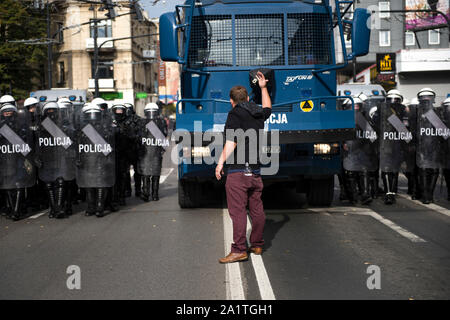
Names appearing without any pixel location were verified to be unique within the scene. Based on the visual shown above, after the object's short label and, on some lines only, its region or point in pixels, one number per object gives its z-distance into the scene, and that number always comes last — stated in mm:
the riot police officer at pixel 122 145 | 12000
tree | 37938
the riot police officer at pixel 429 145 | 10984
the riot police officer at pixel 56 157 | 10336
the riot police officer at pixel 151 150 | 12594
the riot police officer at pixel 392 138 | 11211
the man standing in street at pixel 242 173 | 6555
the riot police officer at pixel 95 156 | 10312
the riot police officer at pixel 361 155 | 11172
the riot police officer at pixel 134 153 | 12484
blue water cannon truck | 9523
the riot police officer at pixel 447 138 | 10977
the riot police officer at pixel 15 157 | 10180
